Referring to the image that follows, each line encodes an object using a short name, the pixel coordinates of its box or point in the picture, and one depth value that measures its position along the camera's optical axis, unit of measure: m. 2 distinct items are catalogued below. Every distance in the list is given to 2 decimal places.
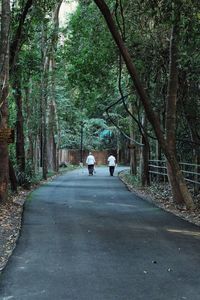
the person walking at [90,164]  39.89
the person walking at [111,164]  39.17
